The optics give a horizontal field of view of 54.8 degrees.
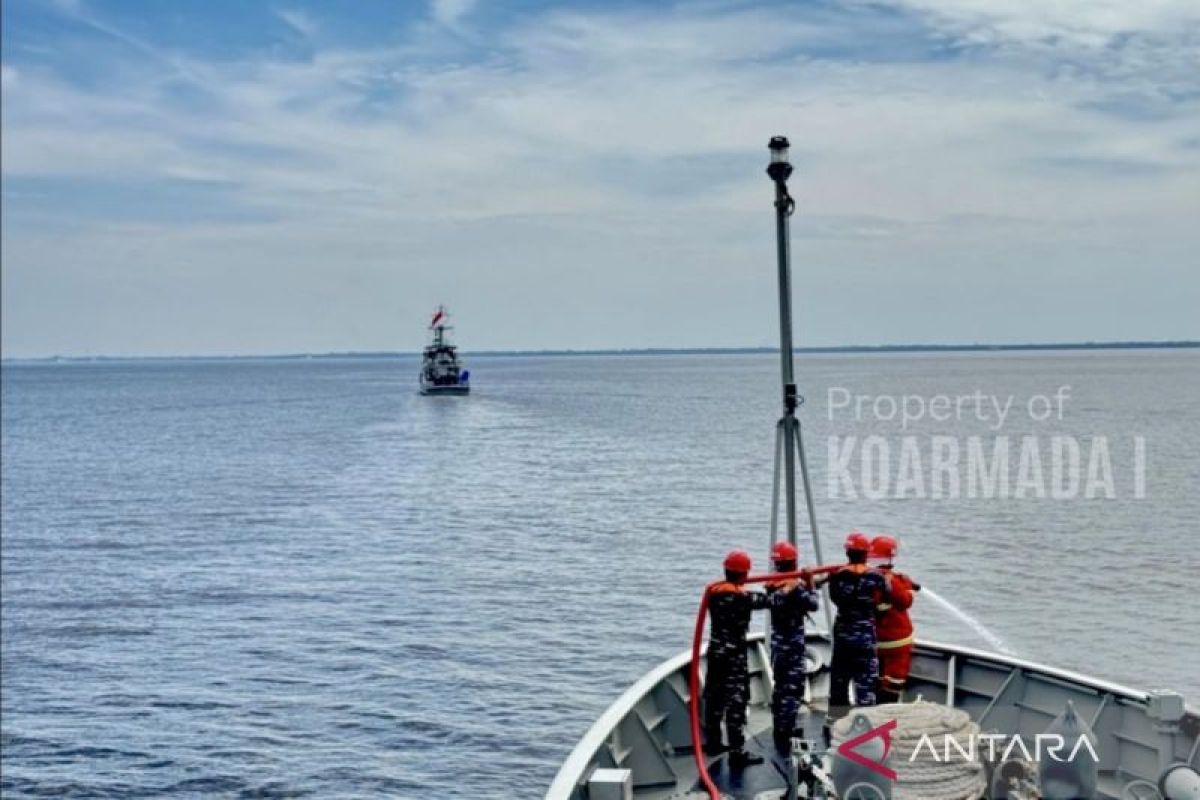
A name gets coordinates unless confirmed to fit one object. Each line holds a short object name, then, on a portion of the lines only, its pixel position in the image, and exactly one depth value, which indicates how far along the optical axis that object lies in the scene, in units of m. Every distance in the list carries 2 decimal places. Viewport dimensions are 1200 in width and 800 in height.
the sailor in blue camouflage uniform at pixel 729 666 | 9.70
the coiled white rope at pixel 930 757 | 7.46
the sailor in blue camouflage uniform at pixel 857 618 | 9.86
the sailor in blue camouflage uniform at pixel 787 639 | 9.81
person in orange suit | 10.28
